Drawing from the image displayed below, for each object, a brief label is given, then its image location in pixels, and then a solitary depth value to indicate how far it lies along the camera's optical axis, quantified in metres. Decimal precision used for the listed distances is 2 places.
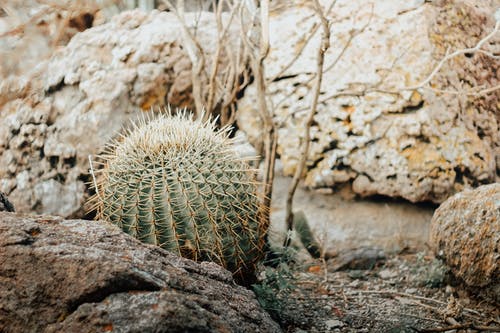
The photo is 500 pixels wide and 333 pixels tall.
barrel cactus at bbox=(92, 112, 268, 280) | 2.72
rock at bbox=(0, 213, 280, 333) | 1.58
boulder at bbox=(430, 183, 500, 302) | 2.93
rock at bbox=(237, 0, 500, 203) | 3.96
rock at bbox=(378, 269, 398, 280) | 3.71
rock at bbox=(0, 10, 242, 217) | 4.10
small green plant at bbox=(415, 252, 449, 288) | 3.30
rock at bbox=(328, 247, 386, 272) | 3.93
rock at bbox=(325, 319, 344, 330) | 2.74
